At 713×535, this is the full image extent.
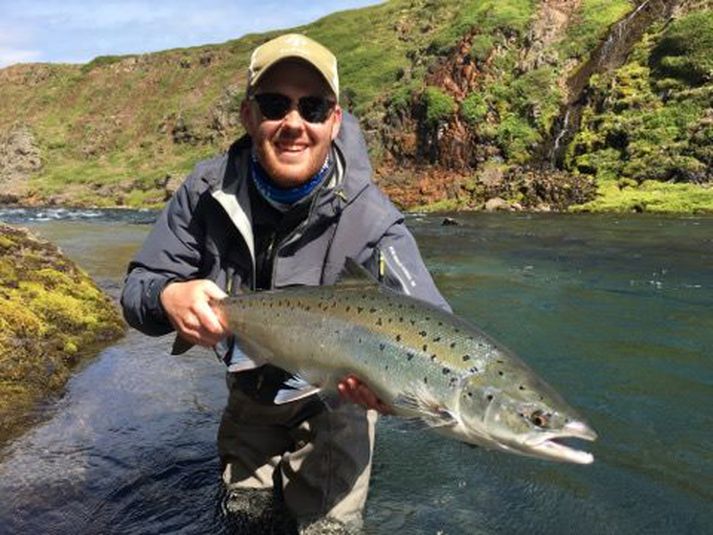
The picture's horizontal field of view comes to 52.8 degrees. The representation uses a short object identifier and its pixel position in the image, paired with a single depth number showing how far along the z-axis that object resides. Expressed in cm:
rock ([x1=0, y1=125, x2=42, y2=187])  6138
